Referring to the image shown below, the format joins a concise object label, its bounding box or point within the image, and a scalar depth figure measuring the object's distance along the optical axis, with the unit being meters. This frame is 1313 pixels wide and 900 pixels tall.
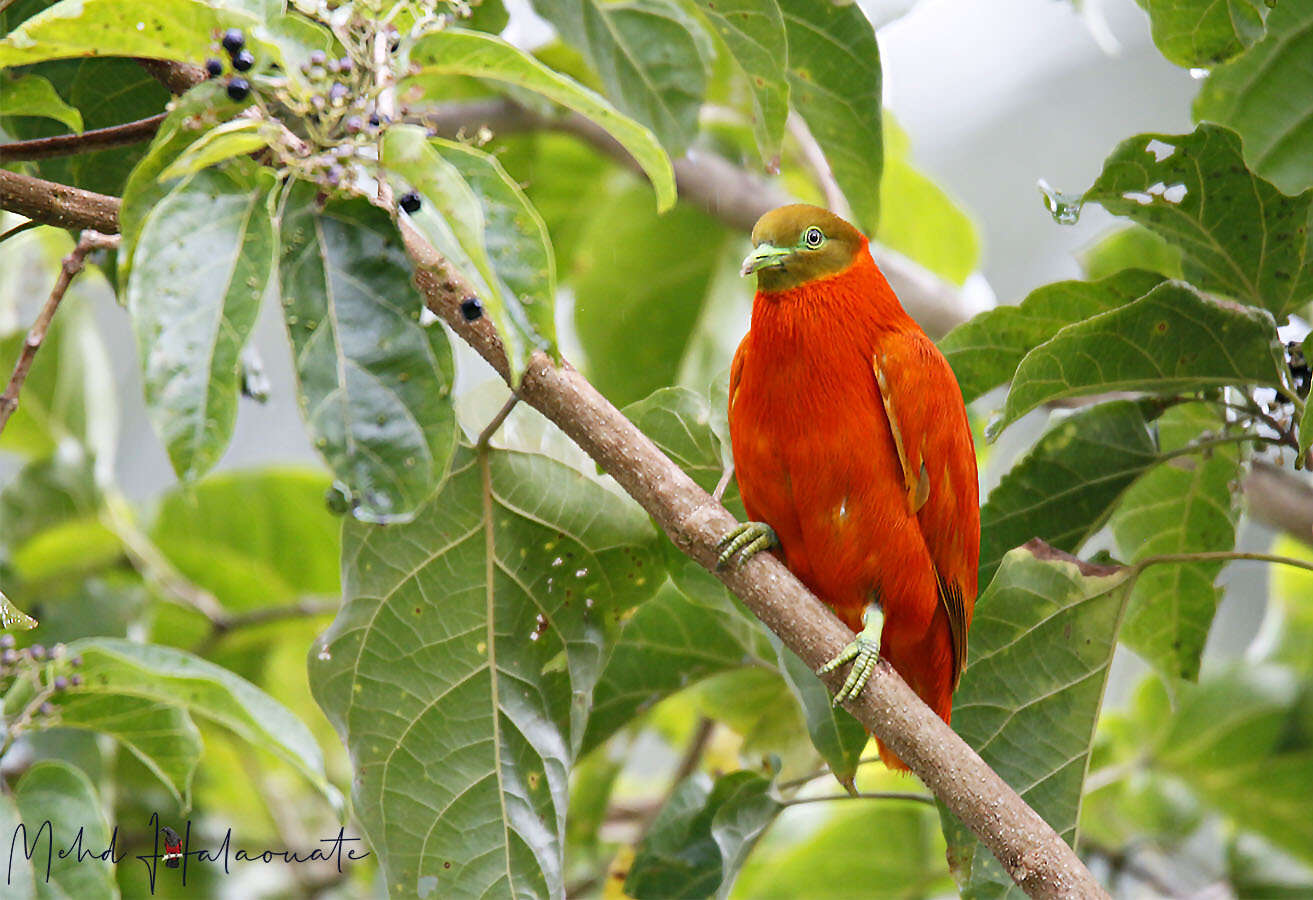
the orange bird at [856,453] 6.62
